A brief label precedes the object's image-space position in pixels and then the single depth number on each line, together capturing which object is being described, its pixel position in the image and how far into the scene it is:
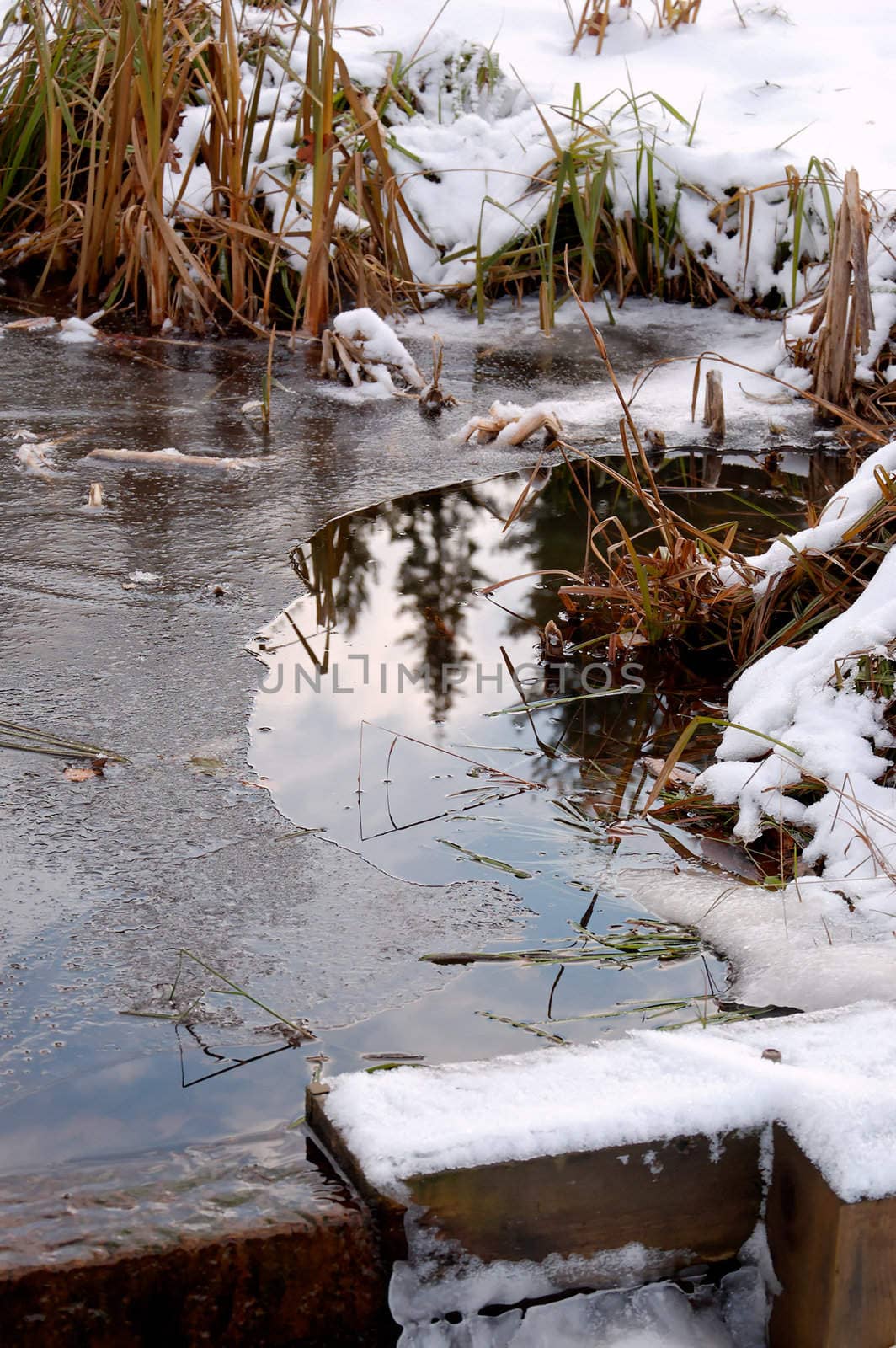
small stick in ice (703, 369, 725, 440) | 4.30
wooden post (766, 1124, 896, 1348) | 1.34
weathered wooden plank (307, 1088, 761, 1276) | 1.38
